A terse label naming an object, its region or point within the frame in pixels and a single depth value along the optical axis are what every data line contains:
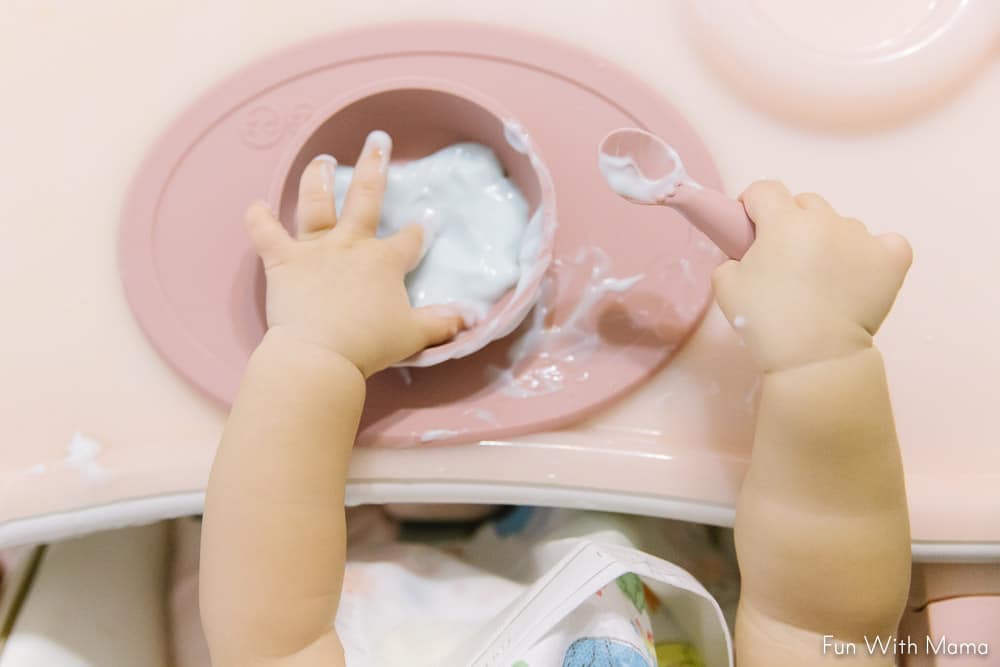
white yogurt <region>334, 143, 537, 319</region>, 0.58
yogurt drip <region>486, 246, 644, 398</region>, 0.56
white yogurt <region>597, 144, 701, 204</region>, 0.51
